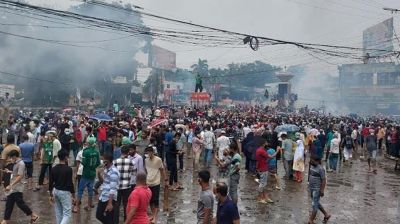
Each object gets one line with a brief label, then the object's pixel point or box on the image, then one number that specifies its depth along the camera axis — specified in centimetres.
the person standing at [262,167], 1141
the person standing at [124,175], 826
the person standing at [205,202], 639
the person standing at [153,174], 916
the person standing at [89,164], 939
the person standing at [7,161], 873
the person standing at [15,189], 828
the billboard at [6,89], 3972
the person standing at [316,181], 949
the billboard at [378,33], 7212
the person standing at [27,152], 1132
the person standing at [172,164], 1230
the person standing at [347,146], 2069
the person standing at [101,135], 1760
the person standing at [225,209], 583
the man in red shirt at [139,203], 622
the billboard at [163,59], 8728
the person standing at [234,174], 988
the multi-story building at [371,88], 7569
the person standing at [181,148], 1522
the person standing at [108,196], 773
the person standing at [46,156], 1161
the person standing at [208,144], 1628
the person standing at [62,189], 775
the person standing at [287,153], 1504
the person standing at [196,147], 1596
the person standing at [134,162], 874
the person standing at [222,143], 1518
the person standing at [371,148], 1910
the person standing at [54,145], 1173
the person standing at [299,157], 1461
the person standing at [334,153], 1727
